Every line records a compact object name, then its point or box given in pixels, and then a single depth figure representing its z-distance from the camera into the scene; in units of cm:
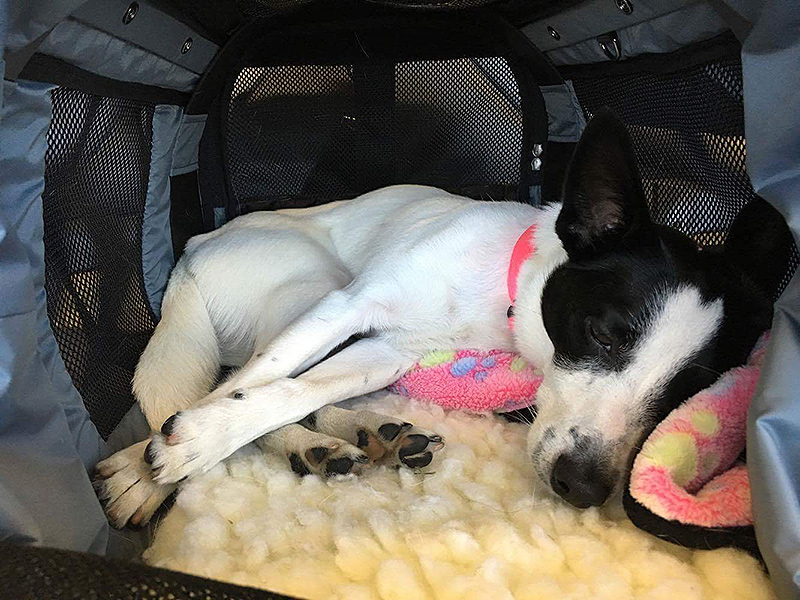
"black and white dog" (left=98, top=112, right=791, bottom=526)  46
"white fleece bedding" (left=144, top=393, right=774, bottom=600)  38
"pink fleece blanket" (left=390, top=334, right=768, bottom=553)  39
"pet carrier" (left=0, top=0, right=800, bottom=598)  35
